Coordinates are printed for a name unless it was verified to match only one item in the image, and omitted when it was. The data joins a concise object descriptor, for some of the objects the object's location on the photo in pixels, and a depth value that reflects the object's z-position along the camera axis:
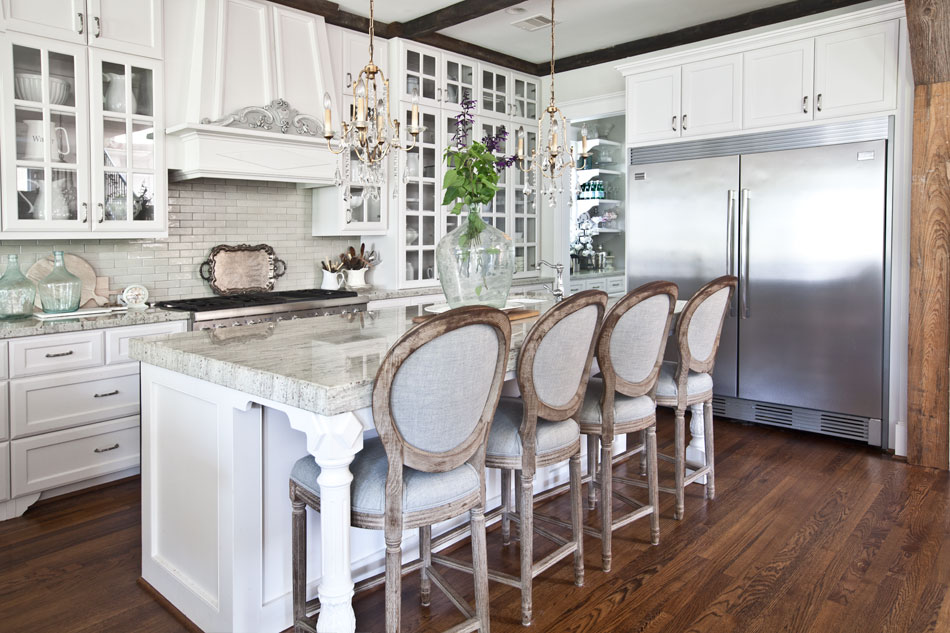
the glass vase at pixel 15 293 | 3.33
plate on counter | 3.07
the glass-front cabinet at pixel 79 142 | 3.32
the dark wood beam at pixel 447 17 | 4.46
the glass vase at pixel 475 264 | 2.78
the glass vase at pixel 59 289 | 3.46
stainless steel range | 3.82
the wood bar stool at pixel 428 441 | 1.74
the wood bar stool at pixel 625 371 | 2.60
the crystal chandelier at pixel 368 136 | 2.59
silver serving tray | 4.40
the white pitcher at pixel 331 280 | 4.96
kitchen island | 1.78
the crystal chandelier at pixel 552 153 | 3.30
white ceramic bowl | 3.32
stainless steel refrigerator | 4.12
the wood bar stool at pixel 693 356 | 3.03
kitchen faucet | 3.66
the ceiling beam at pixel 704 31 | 4.60
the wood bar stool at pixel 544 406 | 2.21
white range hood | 3.88
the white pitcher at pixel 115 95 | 3.62
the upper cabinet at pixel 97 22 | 3.30
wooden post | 3.71
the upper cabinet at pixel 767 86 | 4.02
